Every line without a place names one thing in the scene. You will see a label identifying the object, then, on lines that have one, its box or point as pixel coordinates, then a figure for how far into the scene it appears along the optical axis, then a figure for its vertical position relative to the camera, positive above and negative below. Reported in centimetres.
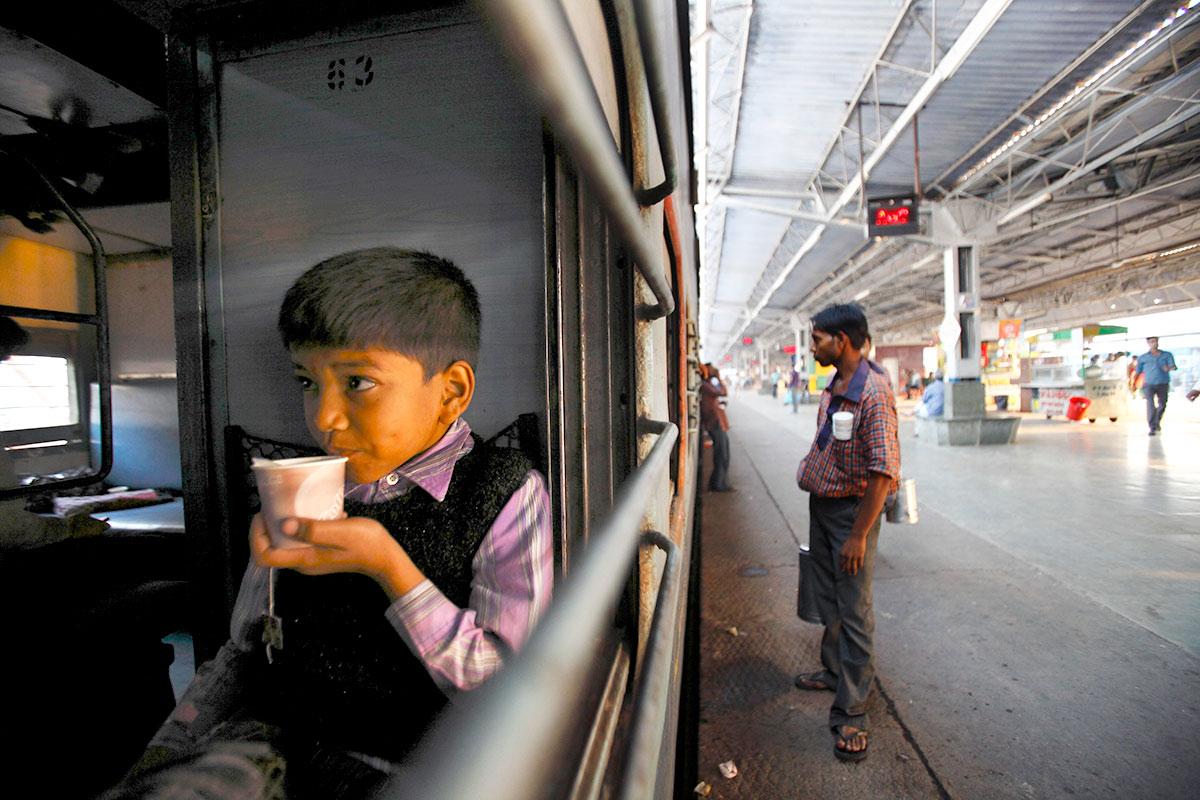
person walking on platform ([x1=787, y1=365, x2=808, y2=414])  2208 -7
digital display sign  909 +281
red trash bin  1383 -72
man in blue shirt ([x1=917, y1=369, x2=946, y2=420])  1026 -35
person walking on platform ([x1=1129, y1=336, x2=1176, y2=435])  1059 -2
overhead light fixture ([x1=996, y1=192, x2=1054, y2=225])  962 +325
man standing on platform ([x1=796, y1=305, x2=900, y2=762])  228 -49
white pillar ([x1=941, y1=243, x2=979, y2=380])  1059 +136
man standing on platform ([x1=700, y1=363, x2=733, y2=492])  704 -55
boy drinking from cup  110 -36
